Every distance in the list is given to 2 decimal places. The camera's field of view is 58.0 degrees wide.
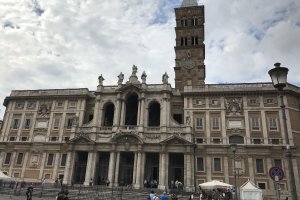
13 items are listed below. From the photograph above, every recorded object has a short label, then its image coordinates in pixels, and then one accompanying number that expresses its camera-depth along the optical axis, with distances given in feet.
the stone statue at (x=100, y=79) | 150.71
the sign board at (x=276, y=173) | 30.72
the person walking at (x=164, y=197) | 54.34
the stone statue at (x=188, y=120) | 129.85
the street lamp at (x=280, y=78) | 28.43
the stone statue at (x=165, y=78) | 142.51
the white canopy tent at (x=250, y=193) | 83.56
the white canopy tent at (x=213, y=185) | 86.79
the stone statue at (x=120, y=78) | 147.35
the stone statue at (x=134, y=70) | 148.78
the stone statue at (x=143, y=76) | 145.48
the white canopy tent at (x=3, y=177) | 90.96
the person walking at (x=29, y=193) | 70.67
